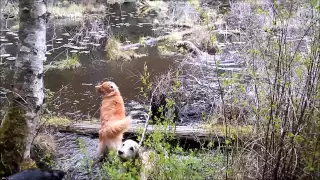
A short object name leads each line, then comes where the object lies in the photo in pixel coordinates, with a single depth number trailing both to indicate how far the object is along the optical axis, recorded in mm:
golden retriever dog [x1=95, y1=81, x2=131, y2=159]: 5020
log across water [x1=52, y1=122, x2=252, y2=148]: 5430
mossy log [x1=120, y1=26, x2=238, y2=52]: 12162
